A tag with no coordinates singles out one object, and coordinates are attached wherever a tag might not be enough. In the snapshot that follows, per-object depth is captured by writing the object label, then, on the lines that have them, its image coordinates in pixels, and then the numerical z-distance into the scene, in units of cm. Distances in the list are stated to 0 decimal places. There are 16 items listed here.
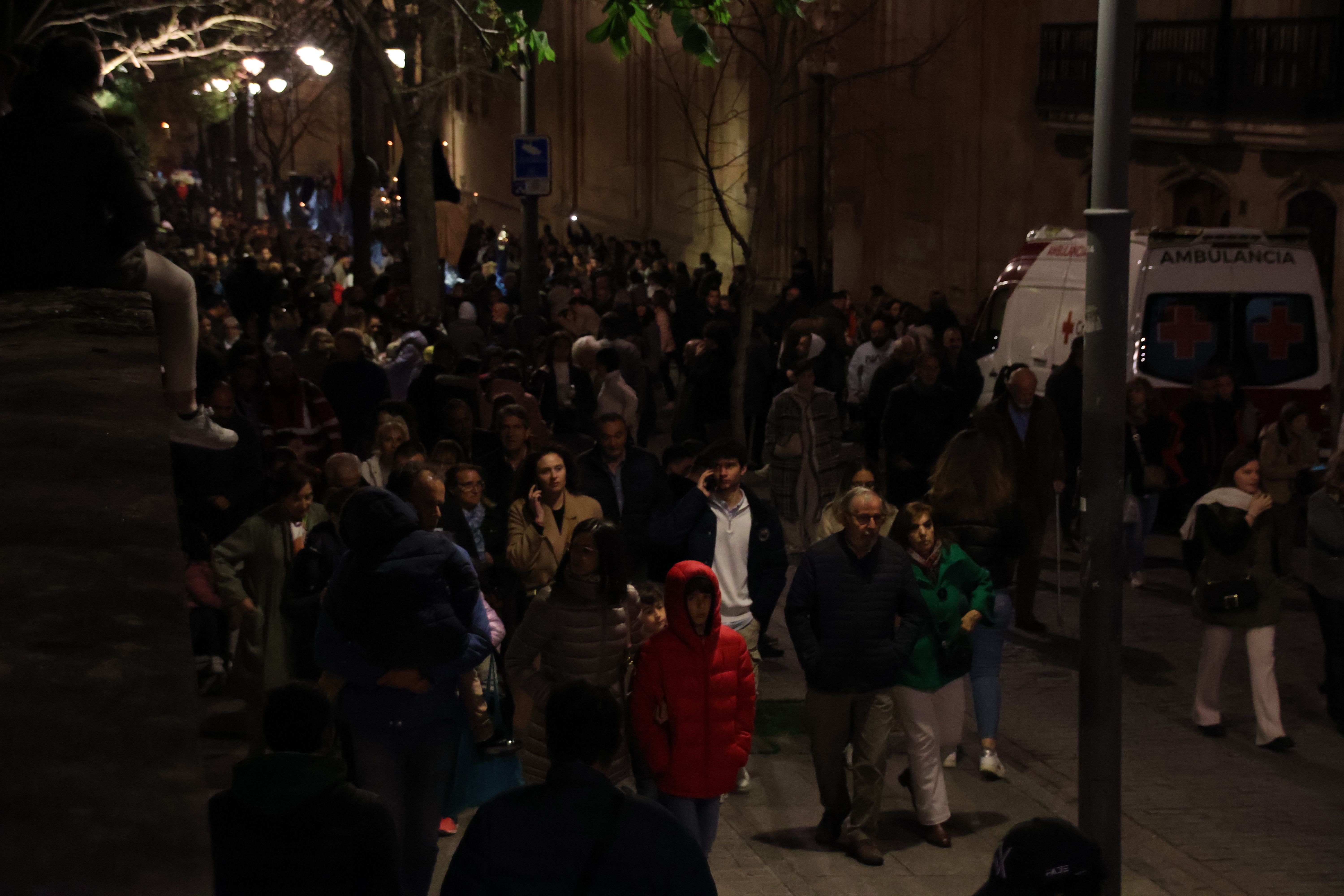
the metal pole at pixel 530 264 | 1839
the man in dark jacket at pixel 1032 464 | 1090
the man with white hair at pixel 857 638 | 717
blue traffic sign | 1784
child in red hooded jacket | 638
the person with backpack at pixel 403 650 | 571
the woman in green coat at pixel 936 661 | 746
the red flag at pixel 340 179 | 4322
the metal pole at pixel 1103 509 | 638
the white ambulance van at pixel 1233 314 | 1448
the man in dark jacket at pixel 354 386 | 1261
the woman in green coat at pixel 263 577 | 755
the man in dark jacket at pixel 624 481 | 931
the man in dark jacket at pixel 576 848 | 383
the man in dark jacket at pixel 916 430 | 1260
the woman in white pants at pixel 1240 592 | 895
